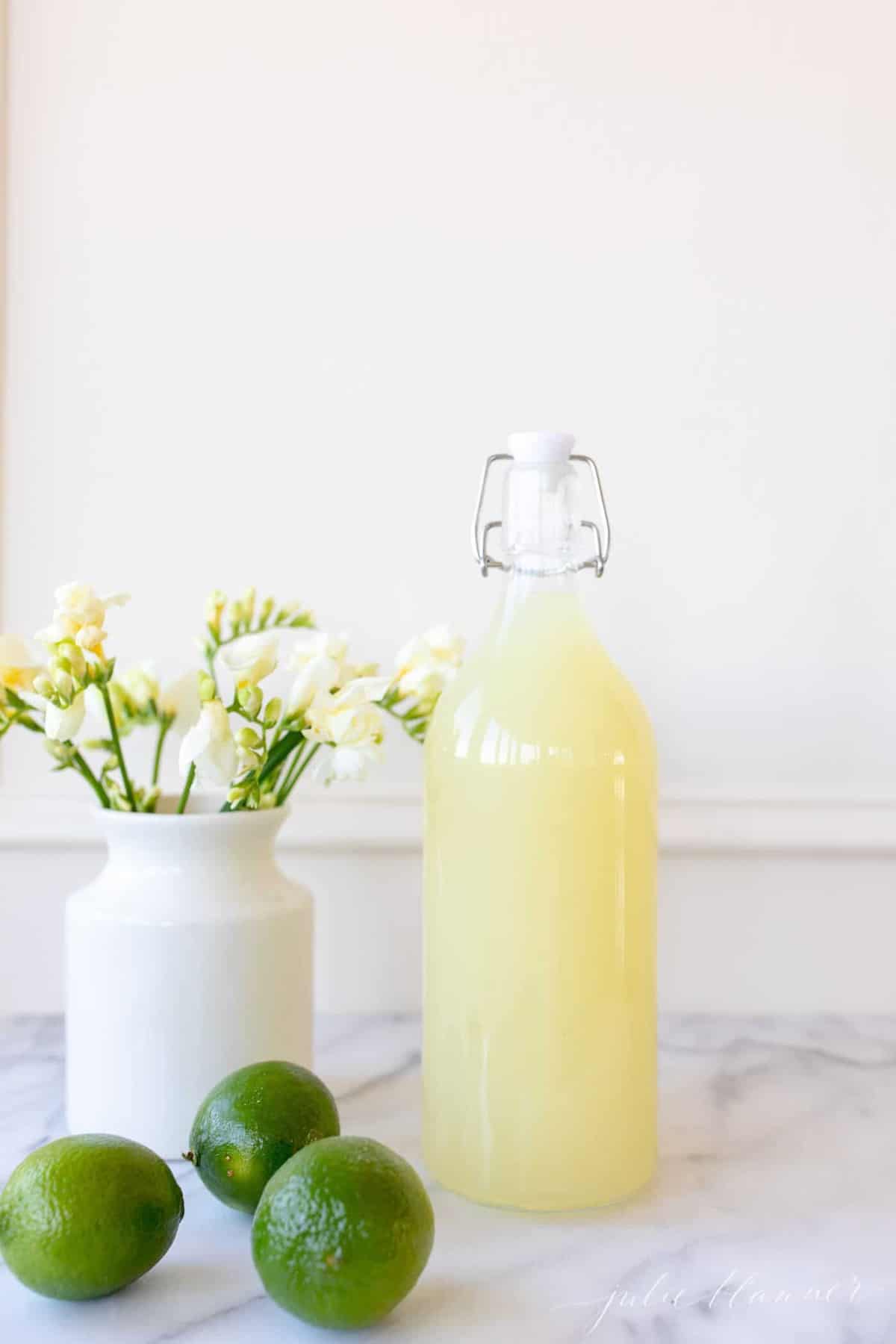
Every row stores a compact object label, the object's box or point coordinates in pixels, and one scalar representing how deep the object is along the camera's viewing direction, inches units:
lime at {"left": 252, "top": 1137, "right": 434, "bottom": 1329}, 21.1
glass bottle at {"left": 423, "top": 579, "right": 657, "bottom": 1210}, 27.2
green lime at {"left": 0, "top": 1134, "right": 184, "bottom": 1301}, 22.2
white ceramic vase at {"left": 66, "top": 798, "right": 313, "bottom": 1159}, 30.0
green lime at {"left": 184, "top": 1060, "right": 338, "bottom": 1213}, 25.3
